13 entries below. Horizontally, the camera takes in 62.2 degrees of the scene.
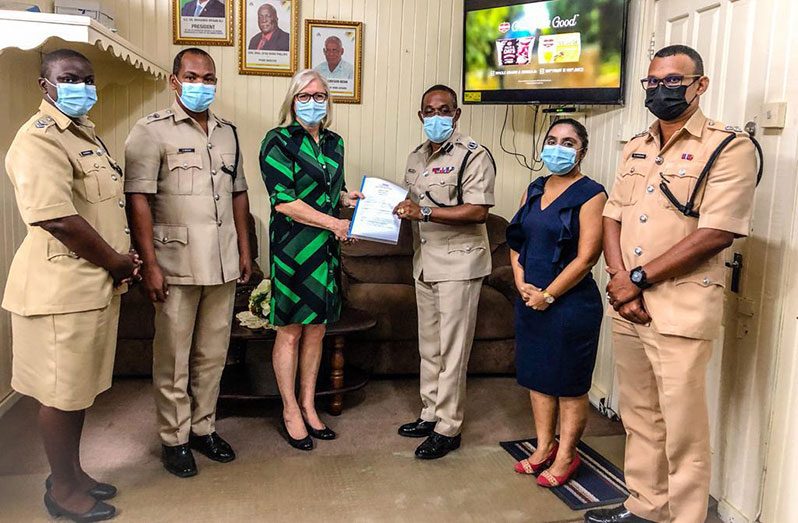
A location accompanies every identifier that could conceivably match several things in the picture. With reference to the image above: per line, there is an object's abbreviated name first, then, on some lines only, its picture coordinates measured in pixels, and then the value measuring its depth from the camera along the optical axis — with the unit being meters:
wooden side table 3.03
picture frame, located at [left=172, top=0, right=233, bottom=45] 3.90
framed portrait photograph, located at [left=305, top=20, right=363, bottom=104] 4.05
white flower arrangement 3.05
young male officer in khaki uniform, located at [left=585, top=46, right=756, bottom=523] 1.87
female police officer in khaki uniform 1.95
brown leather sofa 3.61
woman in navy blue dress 2.32
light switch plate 2.03
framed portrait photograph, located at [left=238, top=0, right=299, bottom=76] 3.97
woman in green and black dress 2.57
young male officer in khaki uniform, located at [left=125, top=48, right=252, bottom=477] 2.35
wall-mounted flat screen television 3.13
